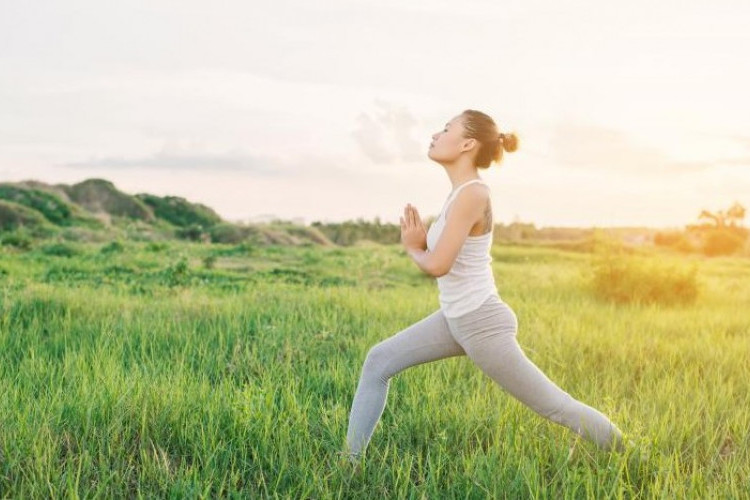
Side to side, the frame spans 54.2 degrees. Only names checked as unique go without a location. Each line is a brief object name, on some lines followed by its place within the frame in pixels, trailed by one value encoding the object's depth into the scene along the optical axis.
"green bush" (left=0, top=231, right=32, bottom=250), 18.61
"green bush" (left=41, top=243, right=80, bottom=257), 16.31
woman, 3.52
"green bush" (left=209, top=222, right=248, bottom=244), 25.22
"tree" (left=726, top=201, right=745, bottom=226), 30.55
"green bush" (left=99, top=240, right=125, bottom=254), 16.33
